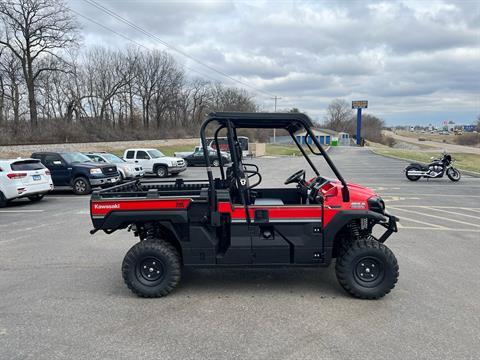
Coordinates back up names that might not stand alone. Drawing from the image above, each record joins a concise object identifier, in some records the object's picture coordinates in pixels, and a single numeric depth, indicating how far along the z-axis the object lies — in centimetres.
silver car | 1686
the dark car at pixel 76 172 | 1323
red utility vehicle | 418
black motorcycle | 1602
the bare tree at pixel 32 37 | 3984
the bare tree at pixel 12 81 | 3962
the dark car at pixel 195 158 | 2772
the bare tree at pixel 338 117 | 12769
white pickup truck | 1989
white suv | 1050
